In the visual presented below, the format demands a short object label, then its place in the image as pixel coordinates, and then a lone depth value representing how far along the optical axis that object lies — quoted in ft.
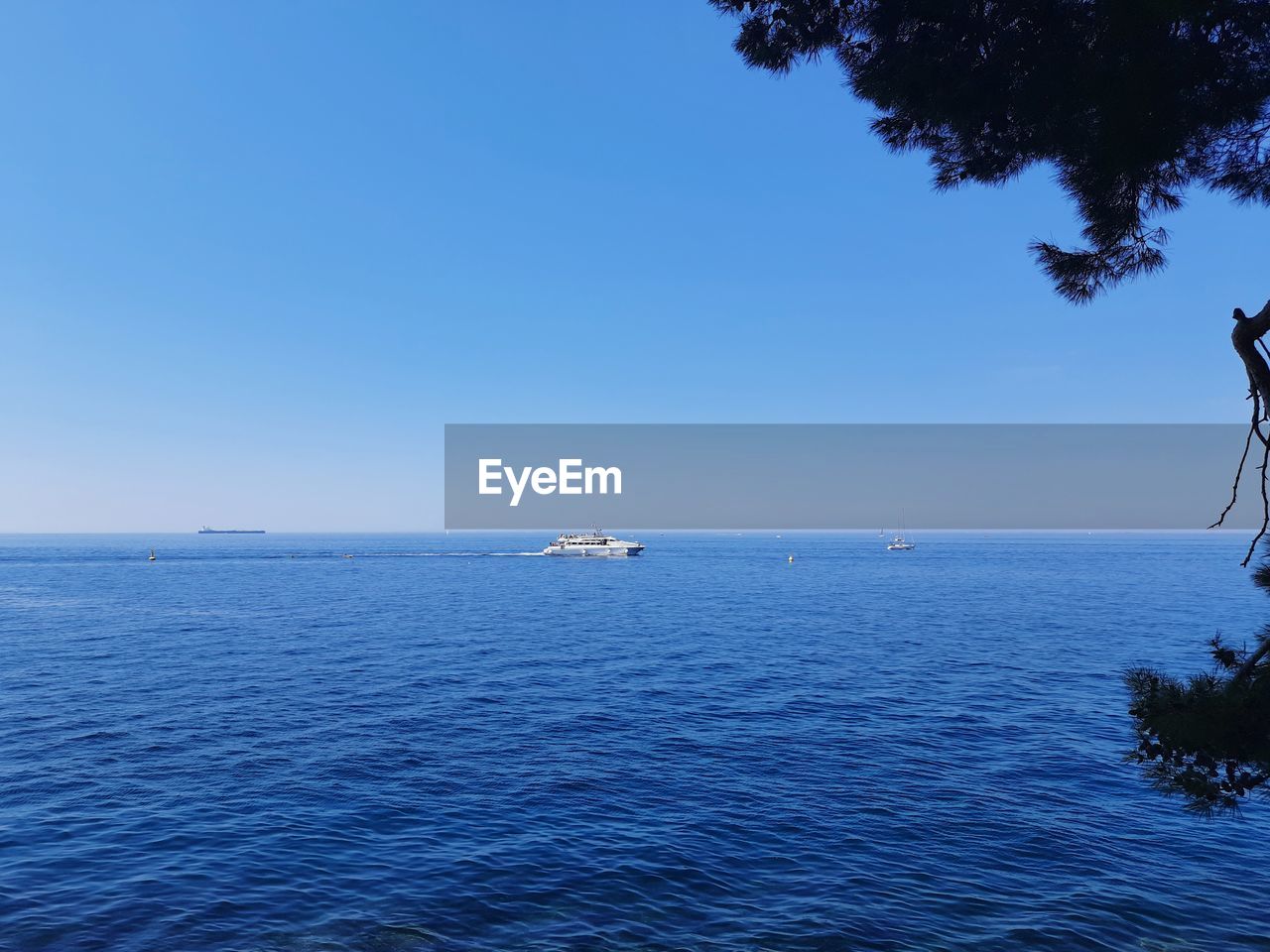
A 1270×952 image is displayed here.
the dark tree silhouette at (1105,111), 22.15
